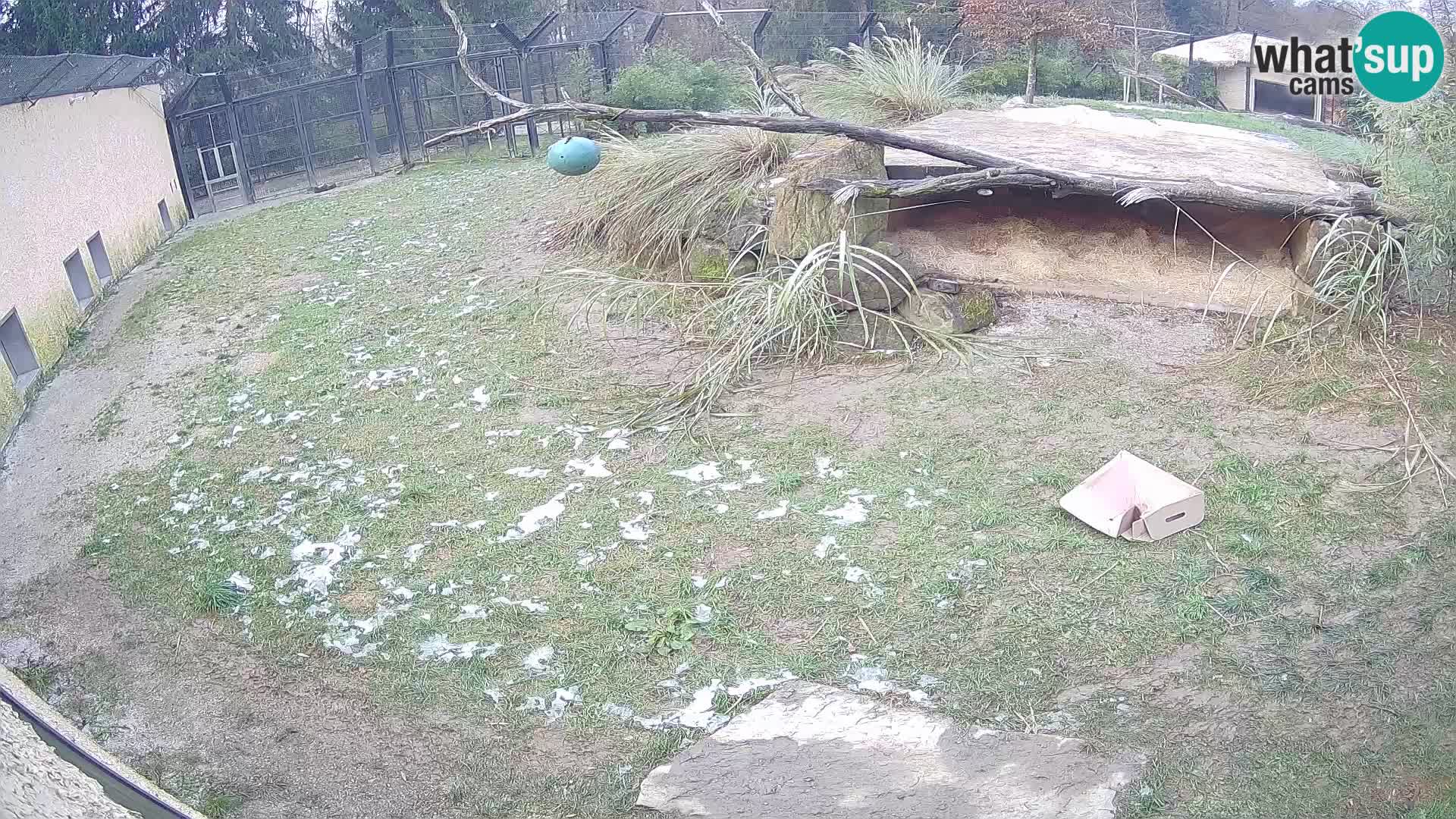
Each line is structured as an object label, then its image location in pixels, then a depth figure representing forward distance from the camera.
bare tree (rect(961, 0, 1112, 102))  14.38
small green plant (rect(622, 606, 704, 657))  3.33
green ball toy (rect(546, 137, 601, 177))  5.32
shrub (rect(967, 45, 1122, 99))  15.84
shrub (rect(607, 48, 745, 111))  13.00
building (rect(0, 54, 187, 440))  6.27
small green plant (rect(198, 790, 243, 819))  2.78
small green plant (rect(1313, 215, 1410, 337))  4.90
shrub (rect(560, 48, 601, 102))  14.61
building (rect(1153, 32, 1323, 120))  17.33
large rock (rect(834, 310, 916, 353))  5.36
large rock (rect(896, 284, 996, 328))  5.38
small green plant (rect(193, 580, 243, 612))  3.72
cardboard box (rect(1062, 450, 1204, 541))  3.67
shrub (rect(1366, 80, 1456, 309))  4.79
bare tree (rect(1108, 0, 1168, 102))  18.16
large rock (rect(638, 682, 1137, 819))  2.64
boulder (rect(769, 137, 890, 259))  5.64
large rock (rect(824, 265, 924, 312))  5.44
